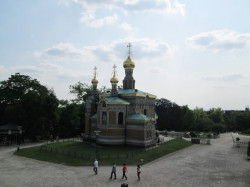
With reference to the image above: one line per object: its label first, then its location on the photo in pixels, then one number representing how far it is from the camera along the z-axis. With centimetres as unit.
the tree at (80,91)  6050
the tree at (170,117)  7050
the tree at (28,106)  4000
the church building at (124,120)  3372
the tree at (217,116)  9231
